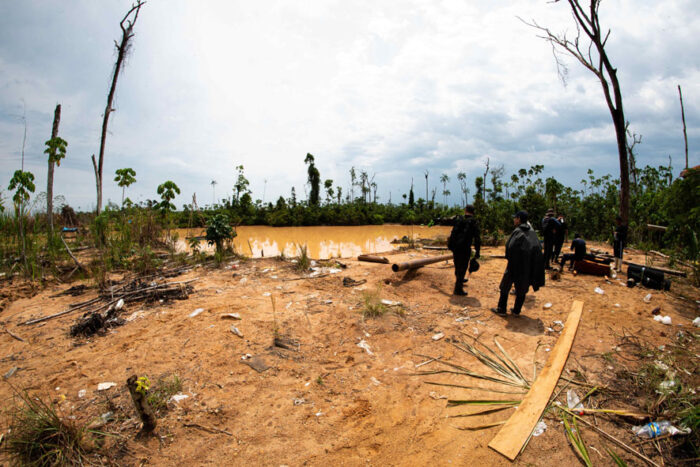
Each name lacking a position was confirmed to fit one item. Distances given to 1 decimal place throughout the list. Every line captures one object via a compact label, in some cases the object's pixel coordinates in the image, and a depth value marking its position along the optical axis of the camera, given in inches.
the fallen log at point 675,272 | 264.3
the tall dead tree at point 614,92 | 354.9
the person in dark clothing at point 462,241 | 211.9
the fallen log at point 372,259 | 301.4
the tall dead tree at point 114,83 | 400.8
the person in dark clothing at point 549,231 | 279.7
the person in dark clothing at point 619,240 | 276.4
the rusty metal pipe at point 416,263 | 235.5
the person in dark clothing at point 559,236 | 292.3
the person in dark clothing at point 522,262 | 177.0
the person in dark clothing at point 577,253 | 283.7
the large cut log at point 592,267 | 270.9
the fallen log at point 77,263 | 261.4
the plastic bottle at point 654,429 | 92.4
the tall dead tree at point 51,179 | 313.2
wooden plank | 90.4
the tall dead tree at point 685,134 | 514.5
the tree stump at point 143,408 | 87.1
